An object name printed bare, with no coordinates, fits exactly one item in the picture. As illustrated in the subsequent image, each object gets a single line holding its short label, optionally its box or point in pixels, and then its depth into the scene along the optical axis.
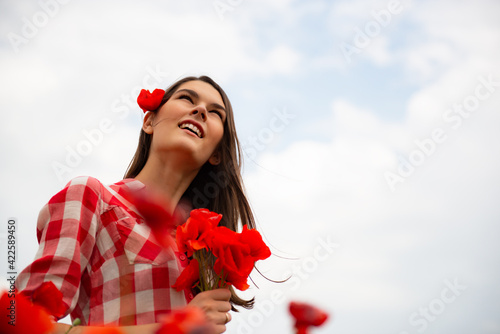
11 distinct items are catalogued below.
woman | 2.73
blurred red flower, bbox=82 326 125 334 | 1.13
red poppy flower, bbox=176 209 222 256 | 2.72
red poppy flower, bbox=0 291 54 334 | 1.17
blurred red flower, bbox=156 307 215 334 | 1.05
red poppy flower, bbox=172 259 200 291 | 2.79
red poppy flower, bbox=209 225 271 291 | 2.72
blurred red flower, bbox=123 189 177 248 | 1.79
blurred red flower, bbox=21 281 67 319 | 2.30
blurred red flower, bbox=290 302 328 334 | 1.45
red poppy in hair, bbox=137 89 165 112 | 3.15
